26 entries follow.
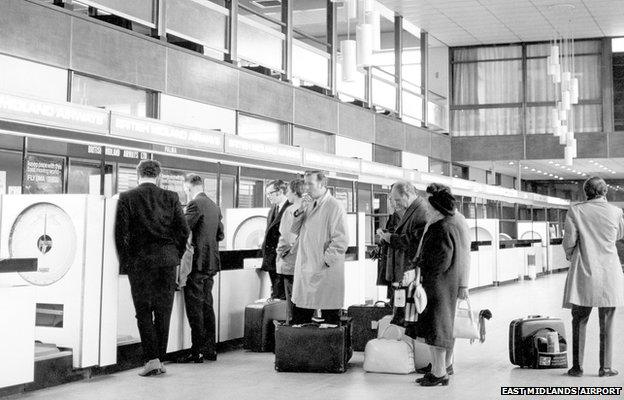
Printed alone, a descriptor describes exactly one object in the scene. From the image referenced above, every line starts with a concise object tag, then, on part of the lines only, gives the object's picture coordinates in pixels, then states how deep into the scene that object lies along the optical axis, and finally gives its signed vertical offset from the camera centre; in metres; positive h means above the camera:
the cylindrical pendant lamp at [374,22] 9.05 +2.65
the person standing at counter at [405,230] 6.12 +0.19
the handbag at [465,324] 6.02 -0.53
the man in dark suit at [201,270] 6.62 -0.15
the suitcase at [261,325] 7.26 -0.67
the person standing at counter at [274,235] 7.45 +0.17
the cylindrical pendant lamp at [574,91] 15.67 +3.26
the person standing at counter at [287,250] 7.01 +0.02
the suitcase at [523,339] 6.25 -0.66
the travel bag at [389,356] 6.02 -0.78
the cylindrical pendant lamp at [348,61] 9.60 +2.33
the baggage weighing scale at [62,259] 5.68 -0.06
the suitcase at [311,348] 6.06 -0.73
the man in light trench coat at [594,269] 5.71 -0.10
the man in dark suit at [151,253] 5.80 -0.01
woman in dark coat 5.54 -0.18
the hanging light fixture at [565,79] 14.99 +3.48
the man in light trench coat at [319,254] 6.16 -0.01
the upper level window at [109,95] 9.41 +1.94
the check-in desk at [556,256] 21.19 -0.02
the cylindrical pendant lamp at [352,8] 9.09 +2.80
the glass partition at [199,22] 10.77 +3.25
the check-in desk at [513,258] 16.64 -0.07
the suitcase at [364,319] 6.96 -0.58
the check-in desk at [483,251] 14.98 +0.08
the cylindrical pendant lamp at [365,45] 8.93 +2.34
